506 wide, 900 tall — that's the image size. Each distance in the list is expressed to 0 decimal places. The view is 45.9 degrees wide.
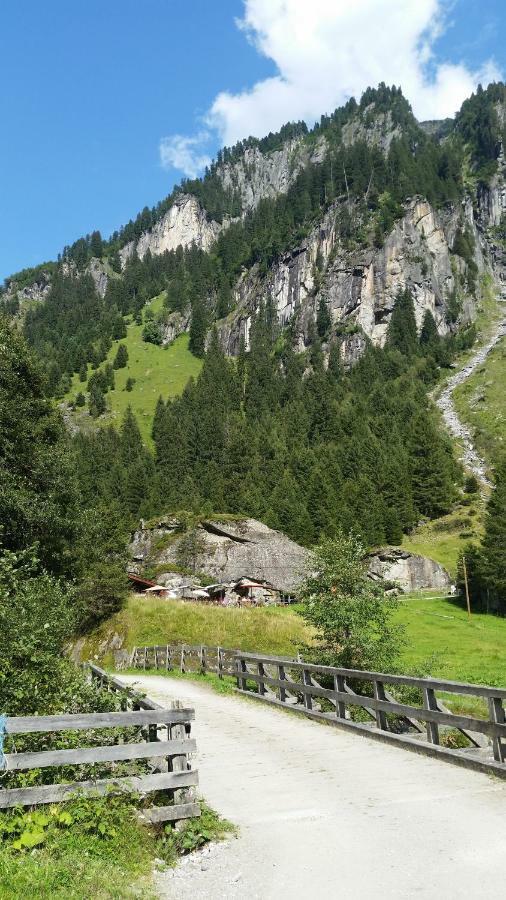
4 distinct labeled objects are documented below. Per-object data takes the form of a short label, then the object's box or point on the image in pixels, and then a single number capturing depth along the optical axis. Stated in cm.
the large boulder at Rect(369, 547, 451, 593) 7831
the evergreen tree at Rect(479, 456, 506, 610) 6538
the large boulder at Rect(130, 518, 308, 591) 7719
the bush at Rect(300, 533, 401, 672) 1755
